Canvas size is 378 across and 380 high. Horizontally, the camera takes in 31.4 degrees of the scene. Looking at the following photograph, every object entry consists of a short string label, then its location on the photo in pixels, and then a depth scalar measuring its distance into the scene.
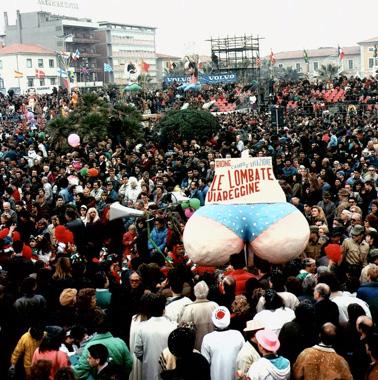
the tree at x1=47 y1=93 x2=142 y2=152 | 20.69
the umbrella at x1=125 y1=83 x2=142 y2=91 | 36.97
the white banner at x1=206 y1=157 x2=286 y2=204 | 9.22
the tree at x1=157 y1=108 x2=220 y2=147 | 20.92
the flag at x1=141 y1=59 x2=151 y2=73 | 47.84
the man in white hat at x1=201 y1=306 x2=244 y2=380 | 5.63
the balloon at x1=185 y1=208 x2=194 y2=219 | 12.13
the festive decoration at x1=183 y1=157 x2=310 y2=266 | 8.87
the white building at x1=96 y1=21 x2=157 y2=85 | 106.94
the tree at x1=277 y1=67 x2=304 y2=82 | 80.62
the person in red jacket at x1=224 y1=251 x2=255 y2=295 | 7.23
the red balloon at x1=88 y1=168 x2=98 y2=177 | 15.59
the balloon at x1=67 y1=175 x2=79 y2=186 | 14.87
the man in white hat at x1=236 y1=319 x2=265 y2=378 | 5.38
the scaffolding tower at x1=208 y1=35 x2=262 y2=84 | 43.82
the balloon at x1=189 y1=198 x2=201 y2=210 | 11.73
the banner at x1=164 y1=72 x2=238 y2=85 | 39.19
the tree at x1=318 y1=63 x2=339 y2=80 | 86.50
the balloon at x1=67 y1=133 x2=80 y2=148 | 19.50
